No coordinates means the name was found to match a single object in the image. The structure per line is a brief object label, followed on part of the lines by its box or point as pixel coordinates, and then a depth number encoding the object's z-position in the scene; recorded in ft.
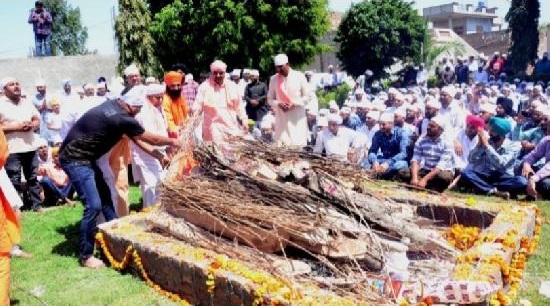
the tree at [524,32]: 92.63
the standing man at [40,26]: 56.03
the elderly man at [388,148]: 28.53
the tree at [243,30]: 59.52
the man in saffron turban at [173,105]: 23.31
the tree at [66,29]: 131.54
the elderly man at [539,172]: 24.89
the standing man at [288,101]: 26.89
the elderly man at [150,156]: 21.58
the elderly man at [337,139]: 29.35
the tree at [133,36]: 59.21
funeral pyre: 13.33
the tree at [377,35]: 76.89
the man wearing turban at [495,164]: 25.62
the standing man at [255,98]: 38.58
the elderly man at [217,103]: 24.91
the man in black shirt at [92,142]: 17.81
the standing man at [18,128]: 23.91
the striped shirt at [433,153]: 25.55
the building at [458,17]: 190.19
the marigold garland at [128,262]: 15.72
